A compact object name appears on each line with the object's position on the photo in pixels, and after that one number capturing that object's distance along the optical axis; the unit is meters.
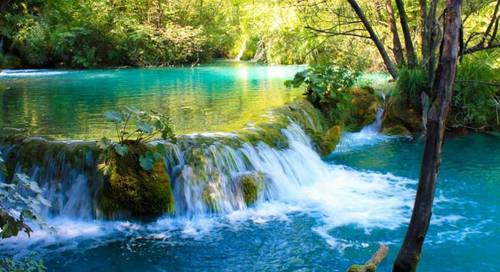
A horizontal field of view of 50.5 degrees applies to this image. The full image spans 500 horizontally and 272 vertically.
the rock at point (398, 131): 12.16
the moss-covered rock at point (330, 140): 10.48
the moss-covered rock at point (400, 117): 12.27
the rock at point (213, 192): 7.23
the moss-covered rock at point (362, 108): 12.69
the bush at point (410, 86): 11.83
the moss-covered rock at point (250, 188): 7.56
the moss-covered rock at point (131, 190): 6.84
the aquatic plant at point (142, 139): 6.54
